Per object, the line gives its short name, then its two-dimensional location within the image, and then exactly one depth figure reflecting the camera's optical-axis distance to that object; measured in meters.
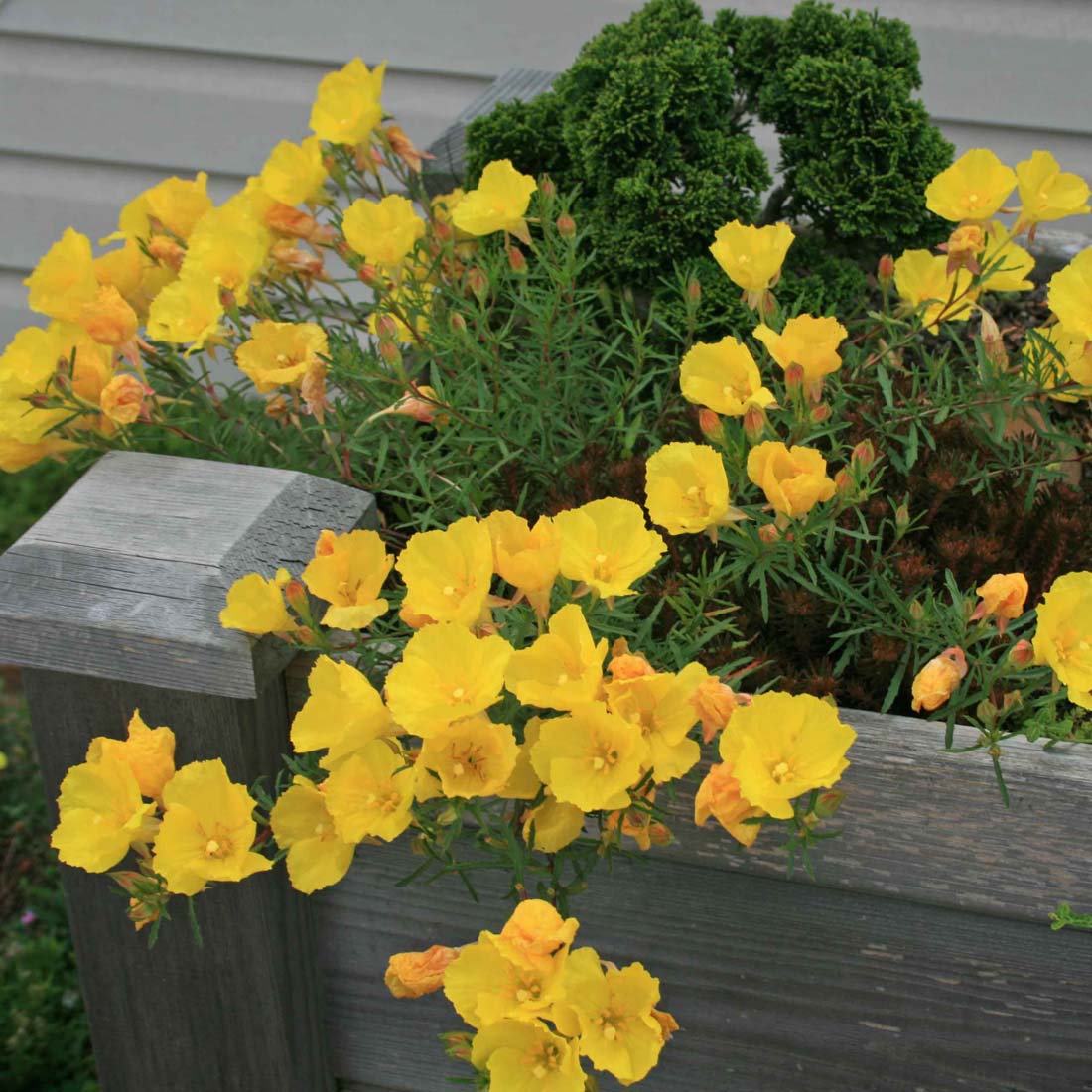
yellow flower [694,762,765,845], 1.00
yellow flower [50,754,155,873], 1.09
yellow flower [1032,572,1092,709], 1.02
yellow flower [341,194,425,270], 1.45
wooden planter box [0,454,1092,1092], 1.17
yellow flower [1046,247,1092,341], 1.24
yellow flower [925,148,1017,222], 1.42
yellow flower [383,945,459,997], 1.08
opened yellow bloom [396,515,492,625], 1.02
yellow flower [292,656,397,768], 1.03
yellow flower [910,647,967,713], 1.05
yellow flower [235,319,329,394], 1.41
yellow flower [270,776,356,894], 1.10
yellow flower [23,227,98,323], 1.43
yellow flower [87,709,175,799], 1.13
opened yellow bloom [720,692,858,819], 0.96
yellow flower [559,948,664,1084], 0.96
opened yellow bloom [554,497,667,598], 1.05
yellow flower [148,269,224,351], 1.45
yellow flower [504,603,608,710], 0.96
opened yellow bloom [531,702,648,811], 0.95
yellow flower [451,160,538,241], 1.50
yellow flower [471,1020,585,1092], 0.97
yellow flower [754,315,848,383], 1.21
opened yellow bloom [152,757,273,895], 1.07
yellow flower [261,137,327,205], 1.64
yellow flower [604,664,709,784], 0.99
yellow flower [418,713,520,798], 0.98
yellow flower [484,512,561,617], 1.02
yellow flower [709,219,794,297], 1.36
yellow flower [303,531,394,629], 1.11
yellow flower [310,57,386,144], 1.64
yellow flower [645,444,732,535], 1.12
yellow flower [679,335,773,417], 1.22
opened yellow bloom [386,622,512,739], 0.96
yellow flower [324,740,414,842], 1.04
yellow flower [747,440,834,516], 1.10
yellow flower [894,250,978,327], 1.46
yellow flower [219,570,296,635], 1.11
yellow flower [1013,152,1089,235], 1.45
